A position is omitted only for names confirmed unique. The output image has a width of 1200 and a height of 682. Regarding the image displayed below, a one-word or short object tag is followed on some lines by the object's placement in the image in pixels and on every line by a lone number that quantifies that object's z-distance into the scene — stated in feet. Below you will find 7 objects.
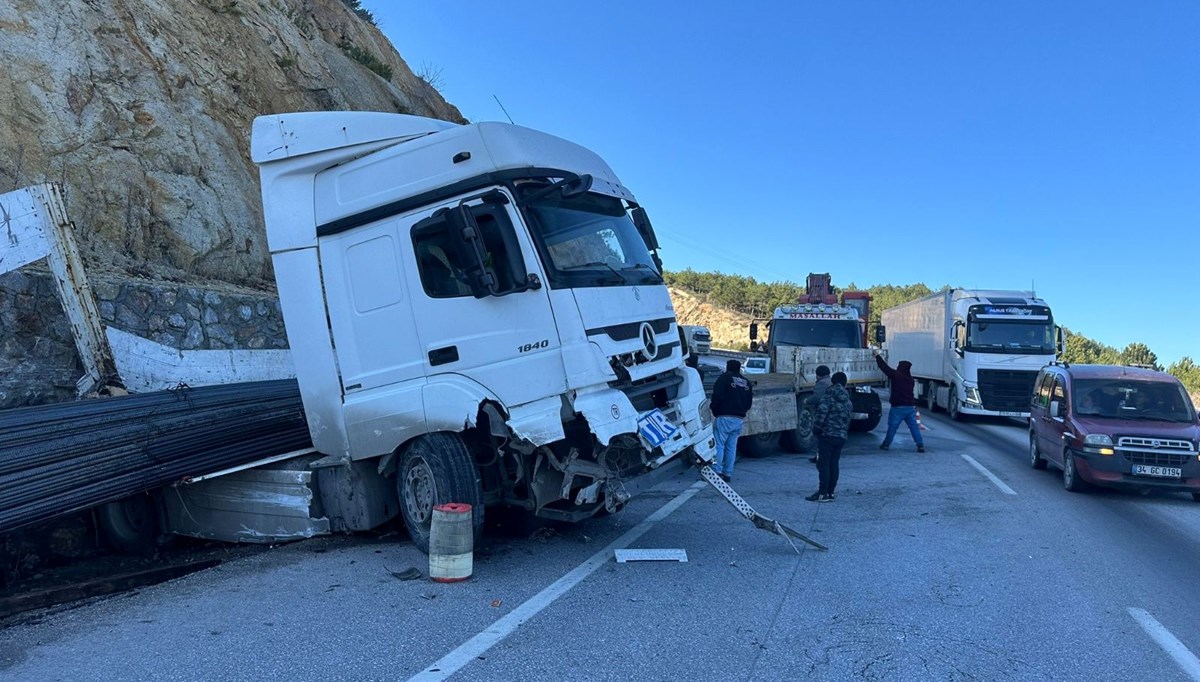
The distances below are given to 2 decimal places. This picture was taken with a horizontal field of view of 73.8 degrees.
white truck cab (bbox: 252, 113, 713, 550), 19.16
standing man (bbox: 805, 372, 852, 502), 29.37
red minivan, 30.99
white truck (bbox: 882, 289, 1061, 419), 61.72
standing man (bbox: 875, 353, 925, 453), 45.70
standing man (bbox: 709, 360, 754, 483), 33.04
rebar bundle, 18.22
